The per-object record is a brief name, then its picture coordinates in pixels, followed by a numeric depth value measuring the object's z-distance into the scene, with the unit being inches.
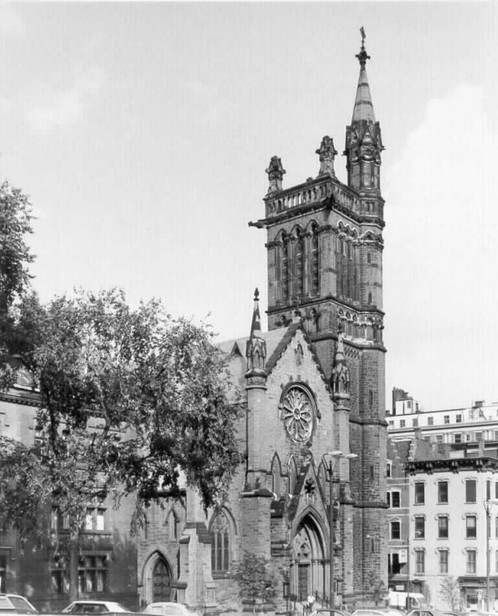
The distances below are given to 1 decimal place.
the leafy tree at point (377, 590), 2854.8
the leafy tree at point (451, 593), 3193.9
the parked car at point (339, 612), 1556.6
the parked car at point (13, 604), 1267.2
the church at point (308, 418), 2536.9
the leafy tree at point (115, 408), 1573.6
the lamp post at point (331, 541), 1726.1
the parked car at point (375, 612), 1692.9
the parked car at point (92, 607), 1563.7
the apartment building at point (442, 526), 3267.7
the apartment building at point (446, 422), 4877.0
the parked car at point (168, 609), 1791.3
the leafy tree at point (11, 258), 1469.0
